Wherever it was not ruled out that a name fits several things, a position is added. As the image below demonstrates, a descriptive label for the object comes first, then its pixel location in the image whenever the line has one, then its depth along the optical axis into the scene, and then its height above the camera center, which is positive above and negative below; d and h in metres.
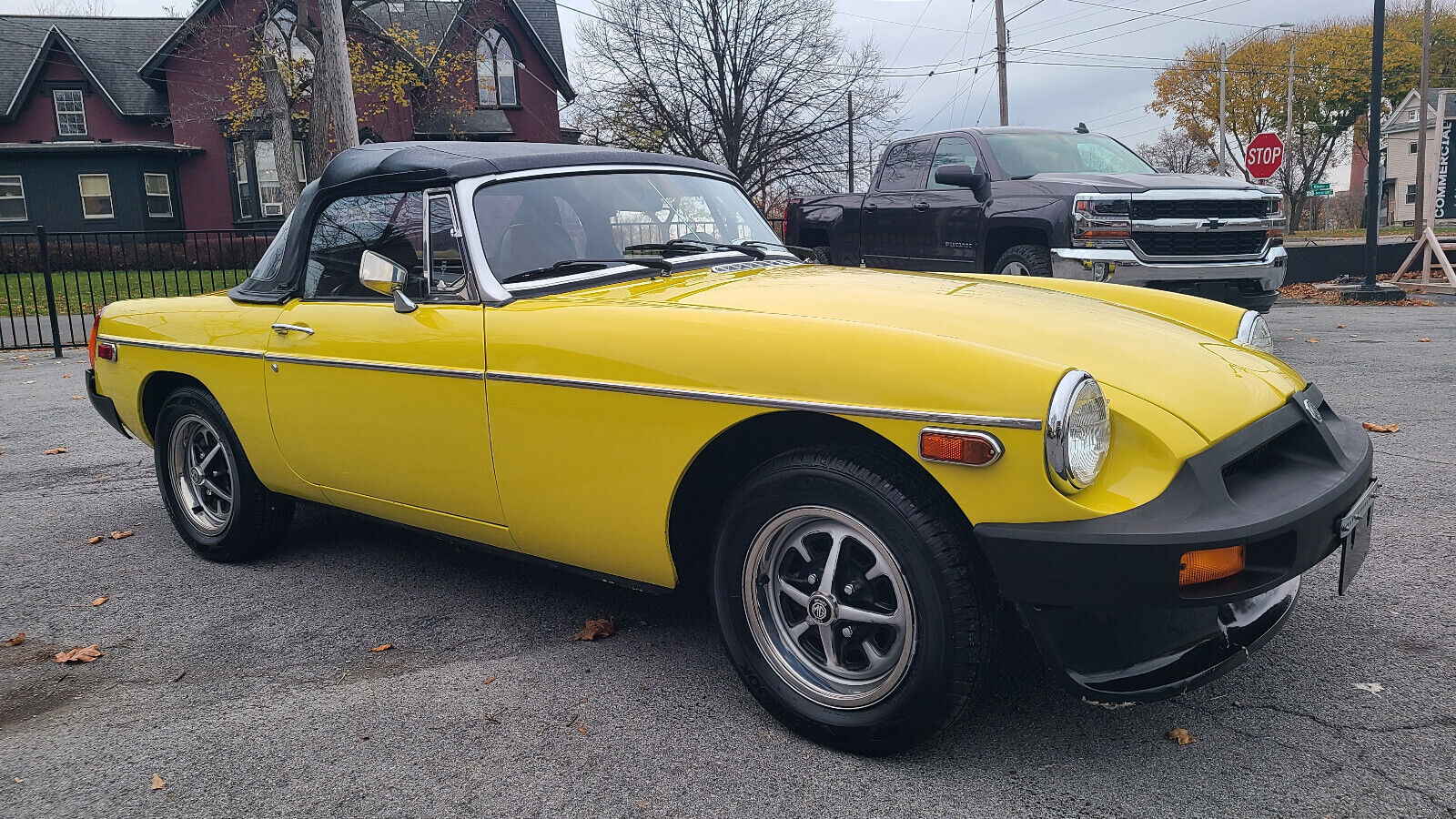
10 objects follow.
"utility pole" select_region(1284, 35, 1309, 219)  51.07 +4.19
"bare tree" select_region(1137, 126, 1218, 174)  68.52 +4.56
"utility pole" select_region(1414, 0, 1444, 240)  21.67 +1.51
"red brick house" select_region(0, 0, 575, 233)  31.02 +4.39
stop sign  17.89 +1.07
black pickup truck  8.42 +0.08
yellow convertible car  2.32 -0.51
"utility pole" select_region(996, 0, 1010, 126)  29.70 +5.38
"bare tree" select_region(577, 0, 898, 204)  33.75 +4.66
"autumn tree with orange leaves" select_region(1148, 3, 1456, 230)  55.66 +7.25
